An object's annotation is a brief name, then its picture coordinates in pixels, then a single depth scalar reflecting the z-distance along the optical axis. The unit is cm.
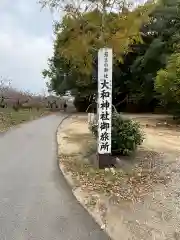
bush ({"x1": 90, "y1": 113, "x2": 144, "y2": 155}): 467
